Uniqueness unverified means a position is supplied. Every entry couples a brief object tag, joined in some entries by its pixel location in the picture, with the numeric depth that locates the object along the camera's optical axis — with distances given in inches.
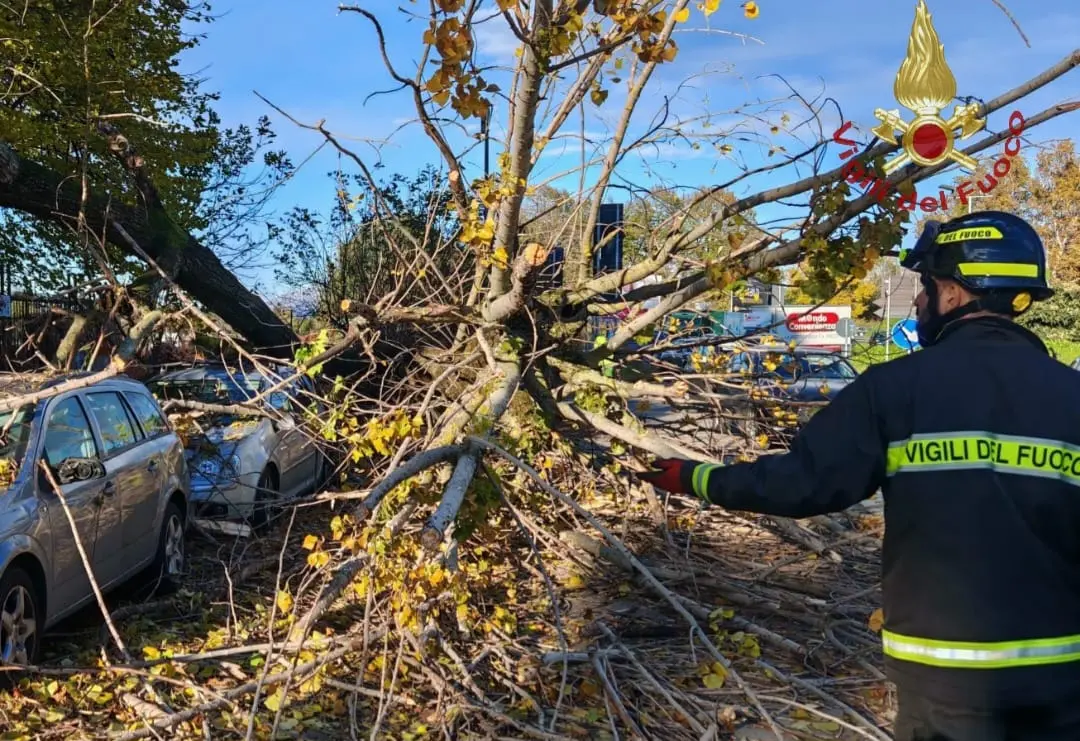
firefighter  86.8
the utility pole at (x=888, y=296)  234.1
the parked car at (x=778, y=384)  251.8
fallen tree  159.0
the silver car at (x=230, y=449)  299.9
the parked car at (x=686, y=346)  266.7
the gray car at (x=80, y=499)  180.1
